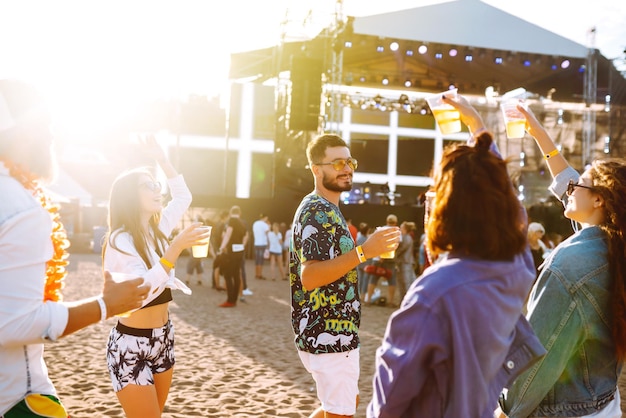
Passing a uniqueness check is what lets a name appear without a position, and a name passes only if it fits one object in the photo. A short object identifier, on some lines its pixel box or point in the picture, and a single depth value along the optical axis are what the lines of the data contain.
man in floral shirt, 2.87
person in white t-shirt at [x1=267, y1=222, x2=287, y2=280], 17.58
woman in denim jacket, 2.09
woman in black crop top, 2.89
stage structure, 20.02
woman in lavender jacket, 1.59
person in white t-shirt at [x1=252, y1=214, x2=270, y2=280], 16.48
